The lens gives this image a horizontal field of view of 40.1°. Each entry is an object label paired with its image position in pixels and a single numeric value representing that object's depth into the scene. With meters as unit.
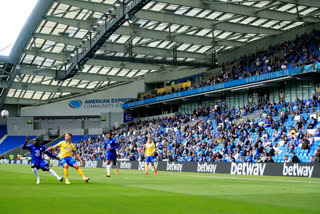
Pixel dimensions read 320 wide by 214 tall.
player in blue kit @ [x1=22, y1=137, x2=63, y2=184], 15.97
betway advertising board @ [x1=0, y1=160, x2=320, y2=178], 21.53
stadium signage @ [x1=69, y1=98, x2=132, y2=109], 73.06
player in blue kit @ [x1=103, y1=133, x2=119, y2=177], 22.43
